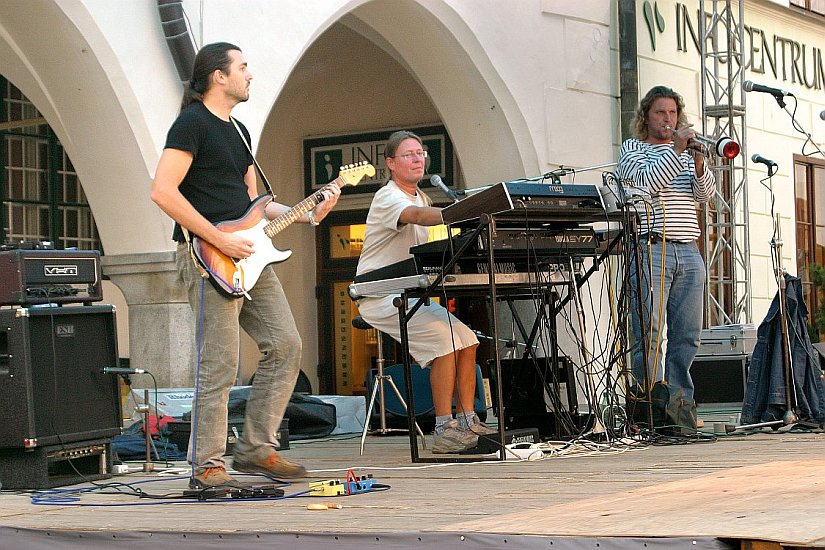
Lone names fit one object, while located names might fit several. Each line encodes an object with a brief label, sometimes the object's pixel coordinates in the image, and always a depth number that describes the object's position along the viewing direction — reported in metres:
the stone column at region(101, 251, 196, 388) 11.82
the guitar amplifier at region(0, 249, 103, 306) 7.74
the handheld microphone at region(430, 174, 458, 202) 8.94
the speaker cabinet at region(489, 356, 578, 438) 9.77
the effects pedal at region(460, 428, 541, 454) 8.52
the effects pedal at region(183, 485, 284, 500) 6.64
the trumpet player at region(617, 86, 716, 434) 9.93
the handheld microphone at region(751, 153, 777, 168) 10.25
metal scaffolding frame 16.79
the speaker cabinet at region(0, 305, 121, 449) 7.54
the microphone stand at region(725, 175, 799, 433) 10.17
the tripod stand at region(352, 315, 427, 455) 9.95
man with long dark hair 6.95
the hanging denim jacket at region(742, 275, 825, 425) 10.29
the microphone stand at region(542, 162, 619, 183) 8.84
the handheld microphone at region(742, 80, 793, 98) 10.10
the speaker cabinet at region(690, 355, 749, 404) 15.10
